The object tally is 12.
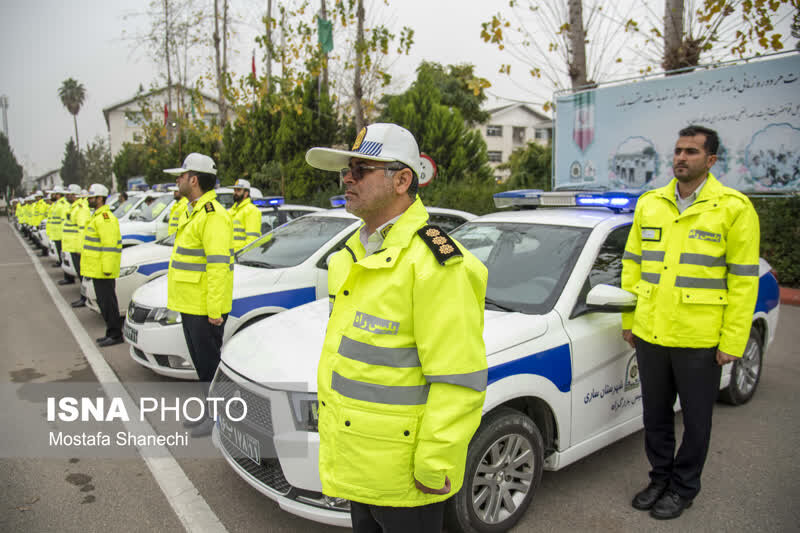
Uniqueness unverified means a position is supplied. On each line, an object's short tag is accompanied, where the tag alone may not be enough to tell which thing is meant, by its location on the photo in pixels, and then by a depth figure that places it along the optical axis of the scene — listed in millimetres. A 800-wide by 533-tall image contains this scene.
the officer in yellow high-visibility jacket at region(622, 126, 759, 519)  2863
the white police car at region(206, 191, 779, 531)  2633
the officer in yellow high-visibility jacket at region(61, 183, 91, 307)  8797
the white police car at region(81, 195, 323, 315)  7342
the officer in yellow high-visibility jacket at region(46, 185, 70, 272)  11922
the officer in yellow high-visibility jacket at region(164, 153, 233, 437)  3986
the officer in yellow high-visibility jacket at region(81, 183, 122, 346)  6750
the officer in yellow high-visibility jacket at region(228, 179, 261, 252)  7855
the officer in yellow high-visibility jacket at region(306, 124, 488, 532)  1627
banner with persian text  8742
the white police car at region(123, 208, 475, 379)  4910
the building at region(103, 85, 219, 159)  22891
